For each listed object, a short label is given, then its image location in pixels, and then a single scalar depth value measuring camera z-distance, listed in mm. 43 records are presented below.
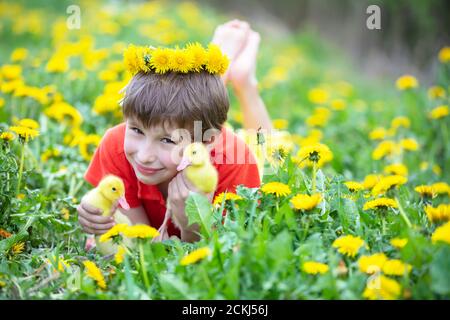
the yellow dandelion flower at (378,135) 3646
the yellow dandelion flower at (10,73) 3369
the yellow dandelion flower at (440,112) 3588
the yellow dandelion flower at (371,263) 1591
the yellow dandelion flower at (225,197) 1933
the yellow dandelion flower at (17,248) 2039
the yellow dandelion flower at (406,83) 4031
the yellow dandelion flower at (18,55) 4016
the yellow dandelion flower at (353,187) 2139
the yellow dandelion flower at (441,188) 2452
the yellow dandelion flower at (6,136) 2137
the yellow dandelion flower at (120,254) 1796
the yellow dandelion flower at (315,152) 2064
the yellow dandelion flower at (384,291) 1515
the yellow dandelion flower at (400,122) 3875
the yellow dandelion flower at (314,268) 1592
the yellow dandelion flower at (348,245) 1684
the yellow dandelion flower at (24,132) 2148
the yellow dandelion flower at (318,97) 4606
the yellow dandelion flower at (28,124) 2359
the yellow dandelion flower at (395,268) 1572
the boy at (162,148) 2064
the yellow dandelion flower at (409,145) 3432
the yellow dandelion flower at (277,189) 1929
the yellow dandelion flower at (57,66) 3713
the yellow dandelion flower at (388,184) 2080
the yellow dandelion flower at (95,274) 1730
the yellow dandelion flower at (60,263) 1843
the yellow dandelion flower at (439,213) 1703
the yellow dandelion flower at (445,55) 4232
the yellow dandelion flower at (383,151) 3197
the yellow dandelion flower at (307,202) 1776
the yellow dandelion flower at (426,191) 2096
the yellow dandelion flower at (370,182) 2443
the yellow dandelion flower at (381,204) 1894
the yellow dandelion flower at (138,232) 1663
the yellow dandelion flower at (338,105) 4348
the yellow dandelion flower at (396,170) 2761
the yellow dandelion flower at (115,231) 1713
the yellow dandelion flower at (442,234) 1570
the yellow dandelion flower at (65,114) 3149
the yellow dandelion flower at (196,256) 1576
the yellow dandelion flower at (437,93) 4009
